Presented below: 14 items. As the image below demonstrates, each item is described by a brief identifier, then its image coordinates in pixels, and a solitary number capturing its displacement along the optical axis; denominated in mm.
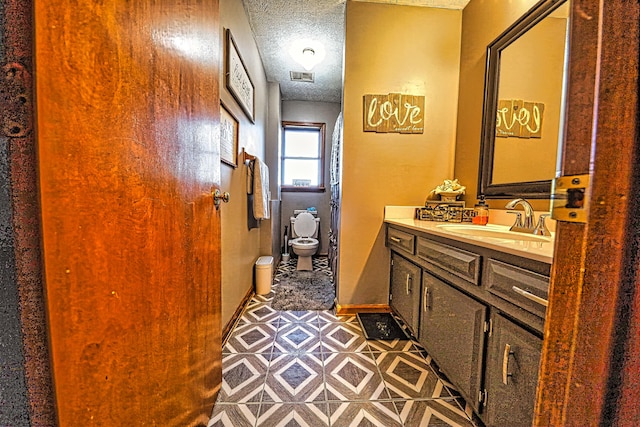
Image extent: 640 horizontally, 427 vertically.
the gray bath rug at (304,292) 2314
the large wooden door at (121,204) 412
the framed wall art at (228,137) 1612
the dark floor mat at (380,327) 1811
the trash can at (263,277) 2572
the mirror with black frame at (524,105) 1336
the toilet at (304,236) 3379
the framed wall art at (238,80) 1685
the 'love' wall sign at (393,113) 2068
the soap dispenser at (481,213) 1720
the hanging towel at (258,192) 2432
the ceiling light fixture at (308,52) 2543
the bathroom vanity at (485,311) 801
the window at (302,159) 4129
